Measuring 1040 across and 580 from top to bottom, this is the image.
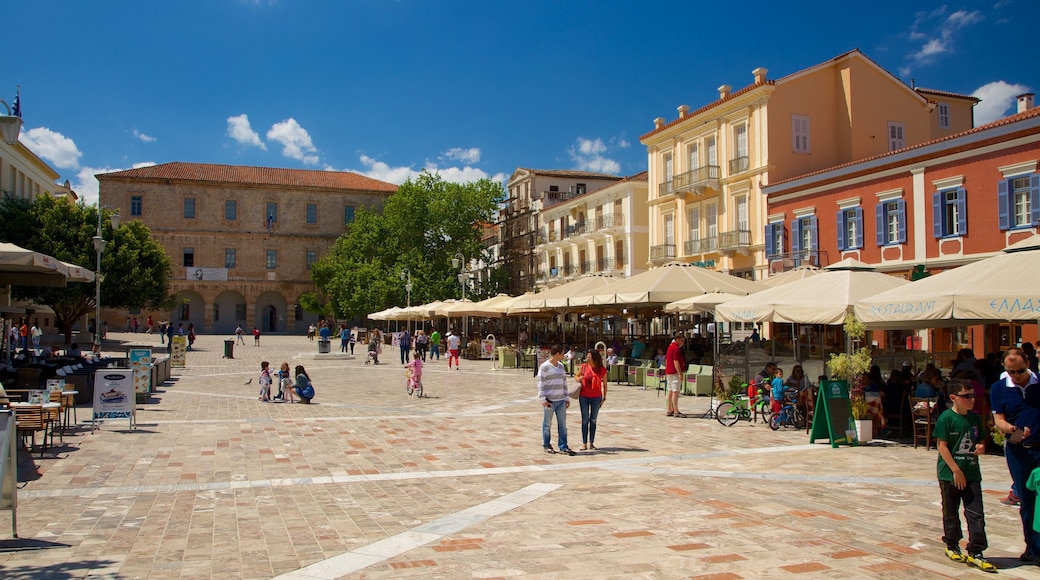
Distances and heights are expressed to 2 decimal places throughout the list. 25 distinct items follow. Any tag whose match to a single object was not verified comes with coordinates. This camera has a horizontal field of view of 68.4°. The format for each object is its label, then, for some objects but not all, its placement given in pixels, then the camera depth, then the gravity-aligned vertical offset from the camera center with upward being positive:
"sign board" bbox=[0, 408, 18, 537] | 5.69 -1.10
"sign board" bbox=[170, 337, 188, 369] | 26.42 -1.18
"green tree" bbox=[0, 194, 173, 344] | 35.69 +3.38
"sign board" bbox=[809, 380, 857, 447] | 10.57 -1.36
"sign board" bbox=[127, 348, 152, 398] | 15.38 -0.99
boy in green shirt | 5.26 -0.99
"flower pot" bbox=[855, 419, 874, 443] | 10.73 -1.56
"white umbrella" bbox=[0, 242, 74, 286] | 11.57 +0.90
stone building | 65.38 +8.14
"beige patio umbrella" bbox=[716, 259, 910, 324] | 11.96 +0.36
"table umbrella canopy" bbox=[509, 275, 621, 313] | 22.80 +0.84
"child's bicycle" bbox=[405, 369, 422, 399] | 17.67 -1.57
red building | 20.86 +3.54
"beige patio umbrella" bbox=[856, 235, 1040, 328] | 8.88 +0.29
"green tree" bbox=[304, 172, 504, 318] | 55.31 +5.83
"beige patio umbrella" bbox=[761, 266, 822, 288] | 17.20 +1.00
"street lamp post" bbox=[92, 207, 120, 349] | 24.00 +2.36
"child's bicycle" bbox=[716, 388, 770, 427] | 12.71 -1.53
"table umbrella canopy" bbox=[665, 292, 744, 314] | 17.08 +0.37
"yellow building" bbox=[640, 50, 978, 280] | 31.31 +7.72
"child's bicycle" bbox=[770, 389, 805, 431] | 12.23 -1.58
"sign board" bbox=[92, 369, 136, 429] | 11.57 -1.13
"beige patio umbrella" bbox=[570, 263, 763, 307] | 18.27 +0.82
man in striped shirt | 10.19 -0.94
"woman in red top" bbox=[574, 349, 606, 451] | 10.38 -1.06
